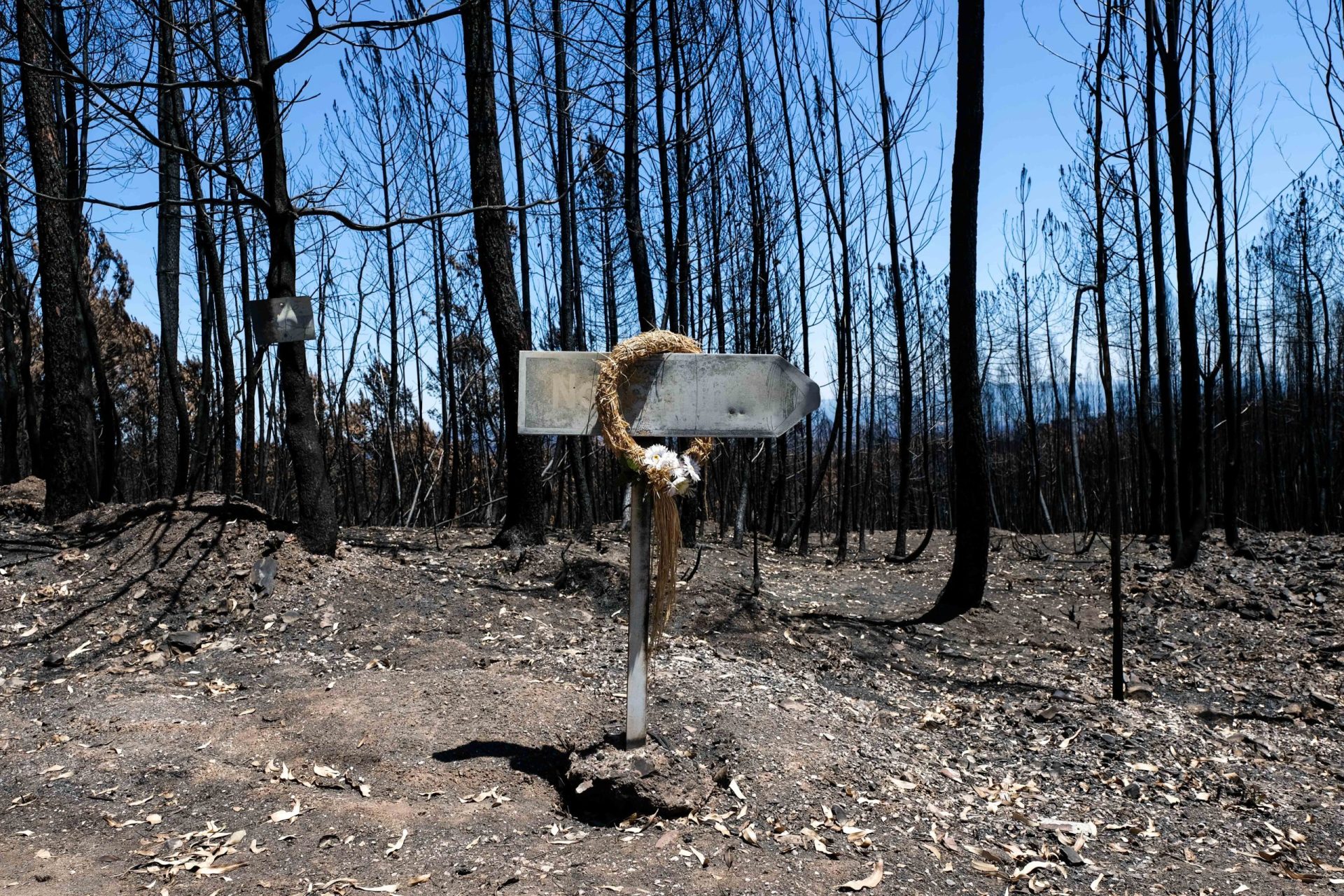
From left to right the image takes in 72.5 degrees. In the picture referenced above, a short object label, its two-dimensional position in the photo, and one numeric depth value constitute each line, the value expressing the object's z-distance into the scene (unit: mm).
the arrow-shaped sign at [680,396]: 3457
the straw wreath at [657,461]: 3393
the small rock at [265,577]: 5969
